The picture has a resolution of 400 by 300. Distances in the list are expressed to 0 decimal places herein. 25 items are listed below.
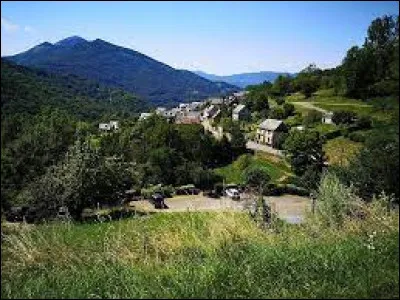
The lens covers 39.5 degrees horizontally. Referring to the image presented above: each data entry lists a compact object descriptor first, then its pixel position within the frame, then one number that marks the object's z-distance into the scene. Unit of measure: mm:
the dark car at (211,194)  48719
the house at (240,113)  88906
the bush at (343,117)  64188
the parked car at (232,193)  40250
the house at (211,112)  102325
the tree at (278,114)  76000
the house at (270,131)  67375
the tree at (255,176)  47188
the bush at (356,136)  57438
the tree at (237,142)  65062
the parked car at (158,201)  42803
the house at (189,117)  96344
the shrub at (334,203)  7820
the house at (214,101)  134350
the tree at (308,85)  88562
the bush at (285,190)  48909
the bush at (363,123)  62344
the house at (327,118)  67188
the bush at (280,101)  84075
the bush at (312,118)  67438
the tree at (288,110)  76875
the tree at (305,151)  53844
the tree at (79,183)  35125
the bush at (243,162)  59991
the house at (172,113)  101200
